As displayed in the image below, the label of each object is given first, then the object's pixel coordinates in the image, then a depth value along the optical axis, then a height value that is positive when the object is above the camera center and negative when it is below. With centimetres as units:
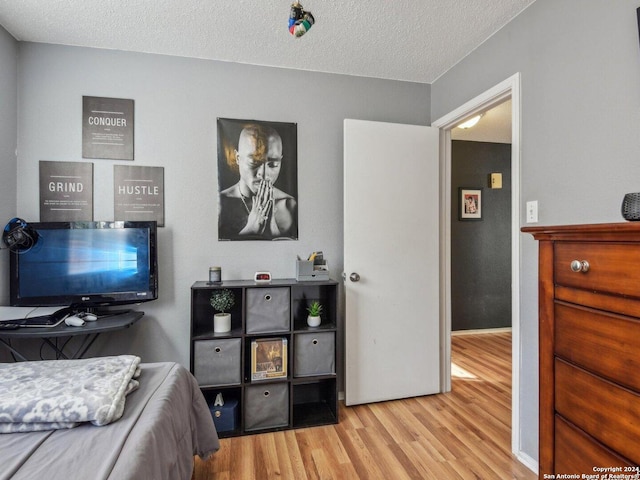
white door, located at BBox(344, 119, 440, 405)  243 -15
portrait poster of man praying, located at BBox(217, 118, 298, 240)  239 +46
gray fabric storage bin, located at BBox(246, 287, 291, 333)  216 -46
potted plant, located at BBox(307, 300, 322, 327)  232 -54
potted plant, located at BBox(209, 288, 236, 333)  216 -45
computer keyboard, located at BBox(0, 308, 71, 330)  178 -45
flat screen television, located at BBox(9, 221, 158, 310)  200 -15
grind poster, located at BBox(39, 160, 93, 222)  216 +34
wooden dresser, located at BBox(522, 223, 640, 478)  80 -30
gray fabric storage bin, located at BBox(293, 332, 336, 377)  223 -78
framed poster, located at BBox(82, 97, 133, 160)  222 +79
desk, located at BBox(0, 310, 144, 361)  175 -49
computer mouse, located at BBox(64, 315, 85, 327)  187 -46
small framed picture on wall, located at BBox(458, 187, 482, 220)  421 +49
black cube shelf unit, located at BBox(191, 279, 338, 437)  209 -75
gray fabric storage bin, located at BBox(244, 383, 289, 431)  212 -109
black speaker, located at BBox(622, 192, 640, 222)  93 +10
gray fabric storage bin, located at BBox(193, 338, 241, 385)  207 -77
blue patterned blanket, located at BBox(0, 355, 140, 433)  101 -51
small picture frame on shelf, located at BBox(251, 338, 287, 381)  216 -78
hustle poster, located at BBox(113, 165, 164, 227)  225 +34
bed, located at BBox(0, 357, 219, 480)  85 -59
